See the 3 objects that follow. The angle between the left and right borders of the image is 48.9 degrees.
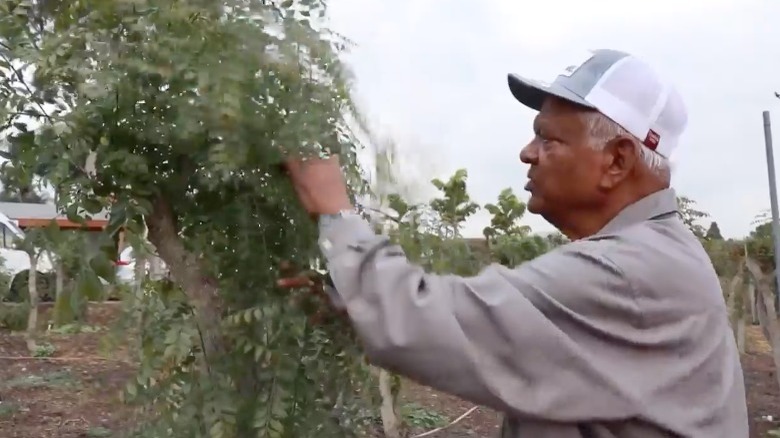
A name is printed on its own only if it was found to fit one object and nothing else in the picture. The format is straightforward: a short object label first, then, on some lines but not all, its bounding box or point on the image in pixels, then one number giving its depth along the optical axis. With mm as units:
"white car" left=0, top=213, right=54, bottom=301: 9055
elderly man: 1245
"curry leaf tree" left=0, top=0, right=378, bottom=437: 1558
